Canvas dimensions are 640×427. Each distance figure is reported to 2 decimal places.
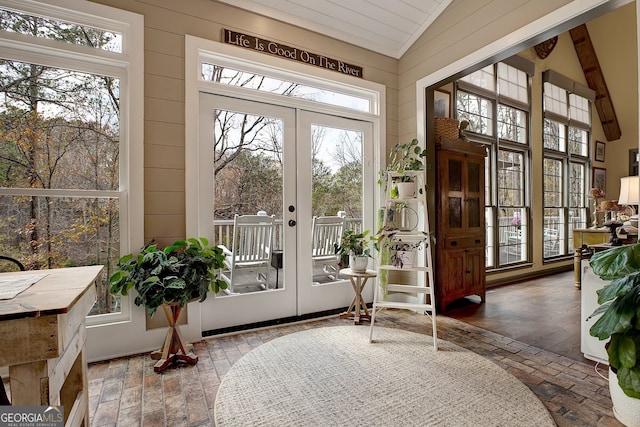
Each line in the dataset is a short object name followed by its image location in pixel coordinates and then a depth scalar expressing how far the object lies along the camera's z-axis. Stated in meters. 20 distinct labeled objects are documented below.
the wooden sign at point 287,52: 2.92
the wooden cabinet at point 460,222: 3.56
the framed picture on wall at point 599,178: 6.73
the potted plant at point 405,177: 2.93
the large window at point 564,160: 5.89
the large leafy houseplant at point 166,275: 2.21
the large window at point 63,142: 2.23
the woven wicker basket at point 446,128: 3.63
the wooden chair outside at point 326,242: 3.44
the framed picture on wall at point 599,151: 6.86
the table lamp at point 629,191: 2.68
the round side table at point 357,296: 3.19
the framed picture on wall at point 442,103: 4.23
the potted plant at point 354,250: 3.21
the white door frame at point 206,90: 2.71
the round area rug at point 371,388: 1.73
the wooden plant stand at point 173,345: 2.32
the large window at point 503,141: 4.79
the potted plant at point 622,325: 1.57
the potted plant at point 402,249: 2.93
